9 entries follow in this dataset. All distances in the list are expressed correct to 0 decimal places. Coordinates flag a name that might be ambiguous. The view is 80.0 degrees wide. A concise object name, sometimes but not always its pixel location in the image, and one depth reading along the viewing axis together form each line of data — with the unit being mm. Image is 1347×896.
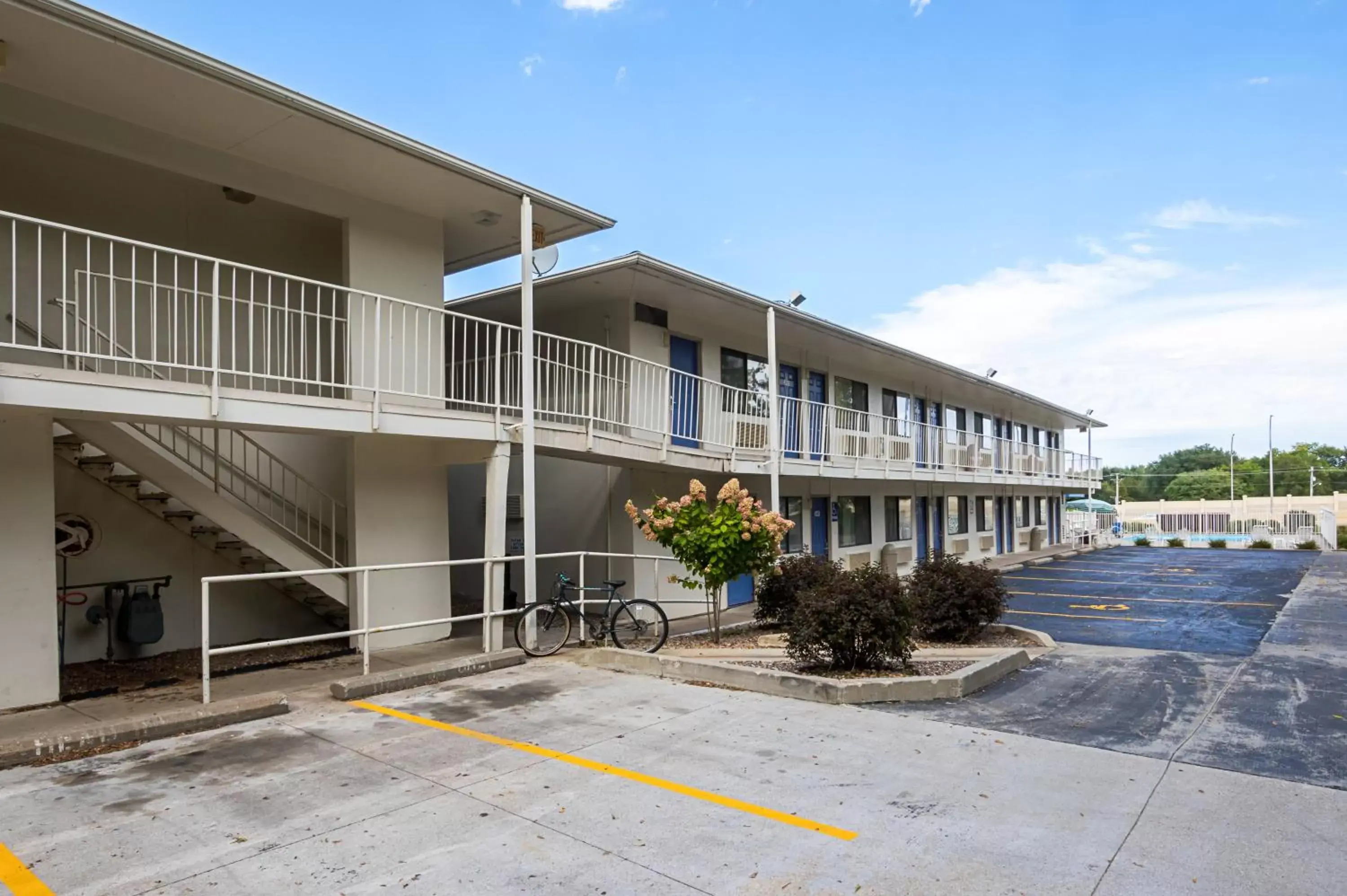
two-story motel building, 6855
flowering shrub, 9422
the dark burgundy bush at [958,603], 10195
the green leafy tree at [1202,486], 77062
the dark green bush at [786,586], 11000
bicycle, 9195
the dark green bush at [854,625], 7812
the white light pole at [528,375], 9133
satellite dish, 12477
